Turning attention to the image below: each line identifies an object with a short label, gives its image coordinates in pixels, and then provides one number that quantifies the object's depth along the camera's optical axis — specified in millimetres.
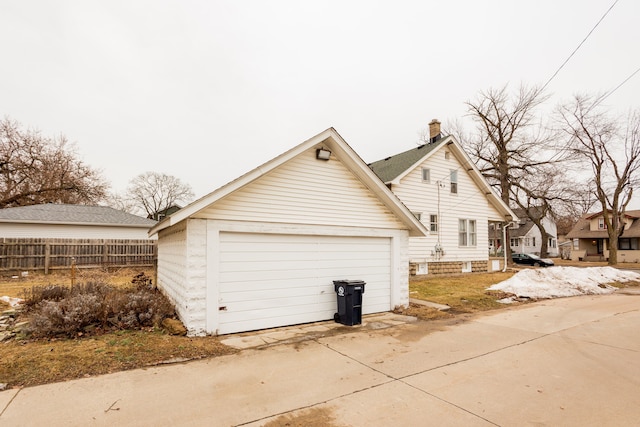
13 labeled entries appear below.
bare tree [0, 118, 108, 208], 27891
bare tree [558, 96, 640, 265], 29391
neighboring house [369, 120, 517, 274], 18062
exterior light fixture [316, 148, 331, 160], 8438
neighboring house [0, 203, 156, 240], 18812
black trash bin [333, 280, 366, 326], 8055
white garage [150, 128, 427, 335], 6891
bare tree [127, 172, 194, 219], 49344
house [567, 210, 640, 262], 36281
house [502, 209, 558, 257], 50750
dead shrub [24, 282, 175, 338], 6391
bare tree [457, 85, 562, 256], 27094
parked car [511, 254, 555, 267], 30984
